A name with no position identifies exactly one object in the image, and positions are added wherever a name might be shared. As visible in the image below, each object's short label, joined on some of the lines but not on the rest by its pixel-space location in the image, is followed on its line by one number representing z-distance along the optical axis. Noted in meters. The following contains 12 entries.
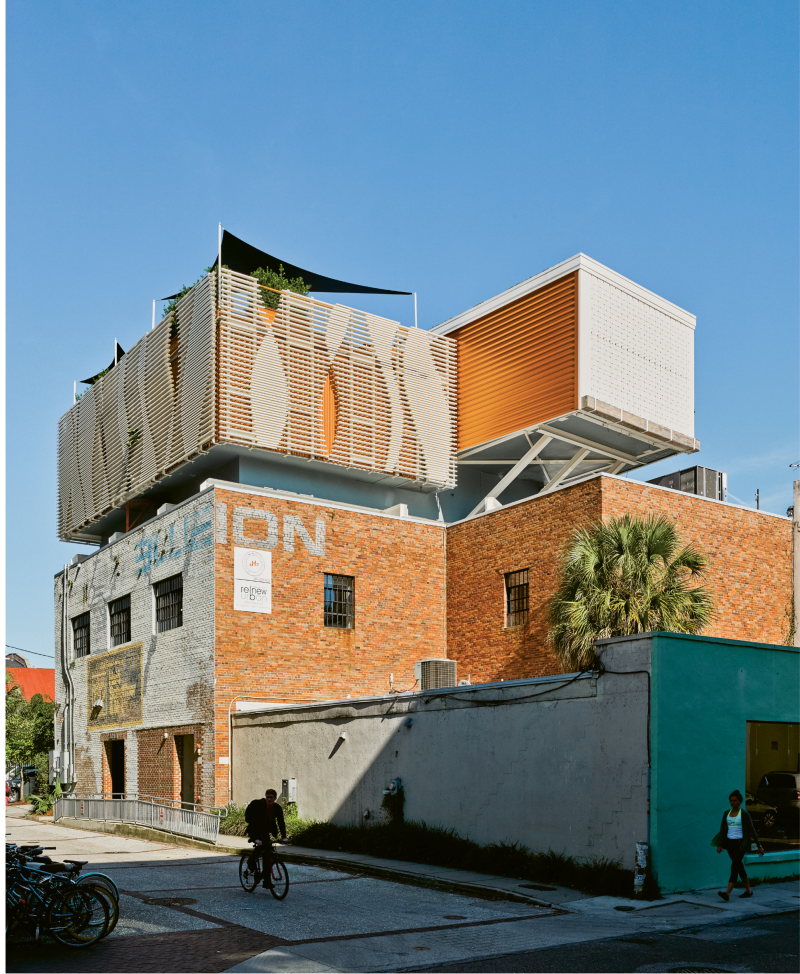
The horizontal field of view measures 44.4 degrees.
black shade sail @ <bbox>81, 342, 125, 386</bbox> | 37.82
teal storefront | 14.57
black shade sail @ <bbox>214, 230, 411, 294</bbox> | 31.61
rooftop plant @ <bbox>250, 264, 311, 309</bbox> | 30.14
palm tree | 21.67
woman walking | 13.84
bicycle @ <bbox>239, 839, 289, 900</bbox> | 14.30
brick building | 27.05
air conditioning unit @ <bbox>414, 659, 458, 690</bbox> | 24.70
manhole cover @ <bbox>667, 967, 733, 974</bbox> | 9.53
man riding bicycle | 14.42
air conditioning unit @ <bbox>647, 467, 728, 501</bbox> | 29.92
